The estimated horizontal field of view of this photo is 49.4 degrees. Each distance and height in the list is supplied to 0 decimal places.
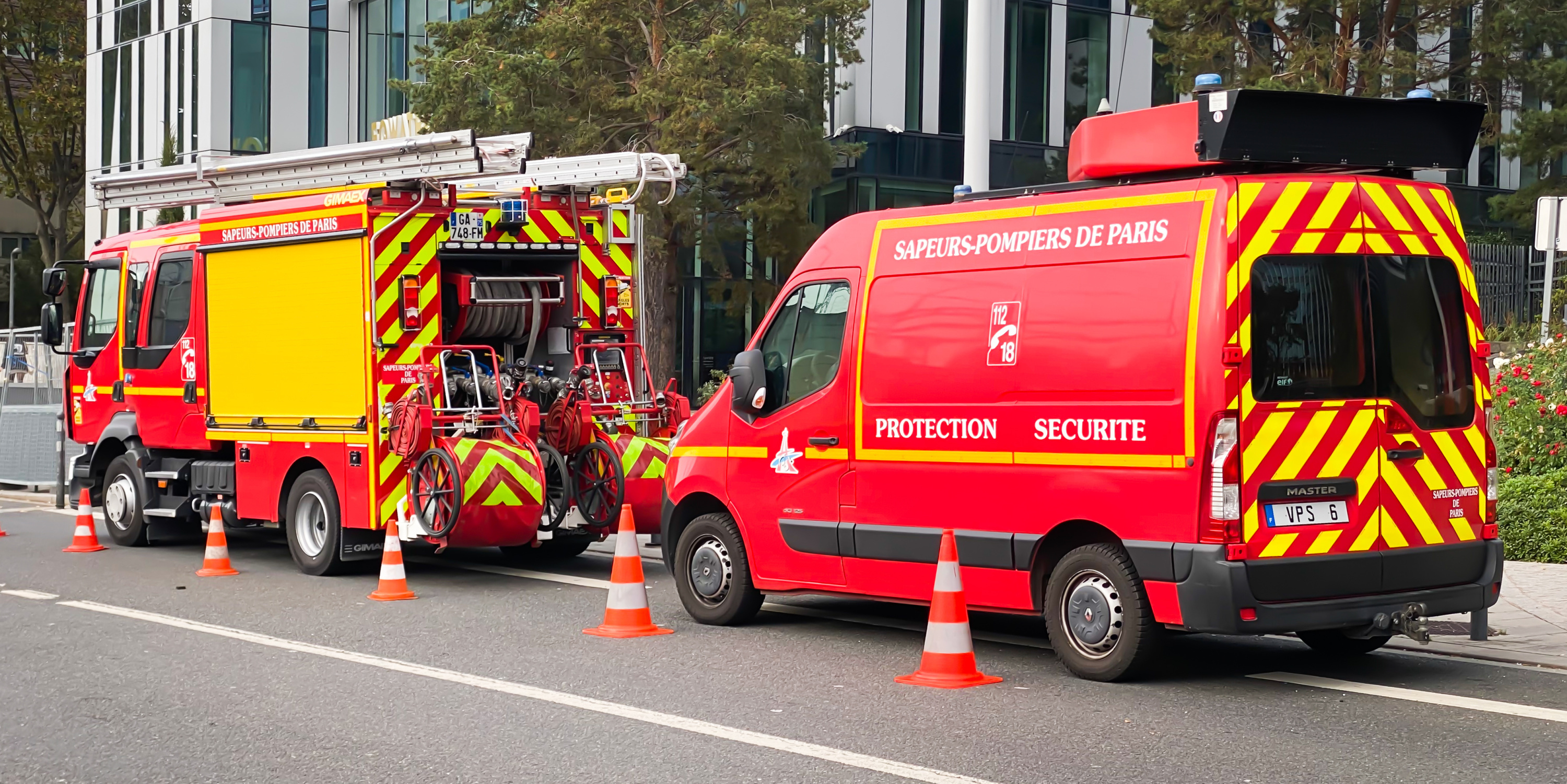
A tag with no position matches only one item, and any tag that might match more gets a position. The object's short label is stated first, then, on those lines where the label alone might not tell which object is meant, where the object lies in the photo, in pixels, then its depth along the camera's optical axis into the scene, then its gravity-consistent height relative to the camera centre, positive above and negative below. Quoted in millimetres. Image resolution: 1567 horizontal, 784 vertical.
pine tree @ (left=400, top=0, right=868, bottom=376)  21844 +3692
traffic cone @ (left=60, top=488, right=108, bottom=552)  14875 -1414
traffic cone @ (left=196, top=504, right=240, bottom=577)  13055 -1430
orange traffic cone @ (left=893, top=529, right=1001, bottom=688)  8055 -1266
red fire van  7637 -68
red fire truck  12227 +156
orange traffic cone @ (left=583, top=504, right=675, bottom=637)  9789 -1337
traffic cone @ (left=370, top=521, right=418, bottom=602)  11508 -1400
